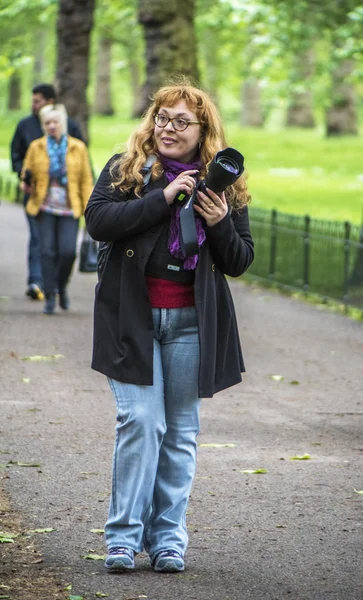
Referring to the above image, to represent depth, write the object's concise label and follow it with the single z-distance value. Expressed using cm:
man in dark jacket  2000
